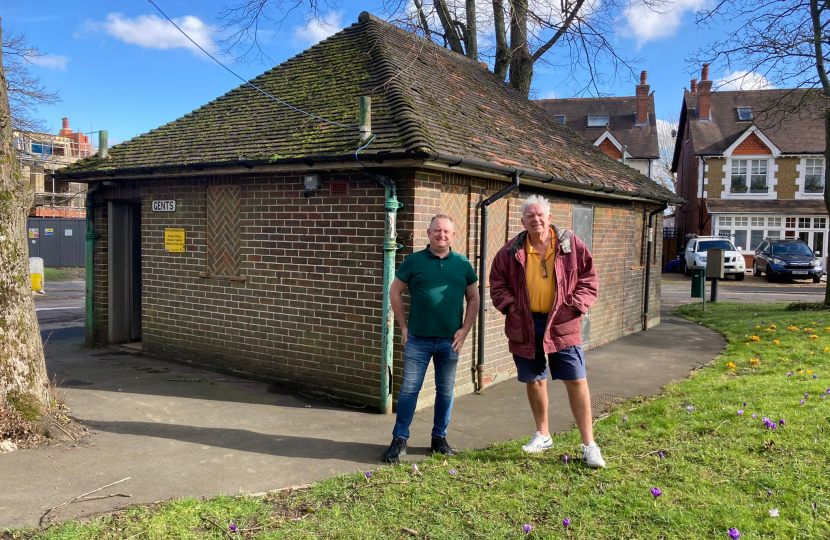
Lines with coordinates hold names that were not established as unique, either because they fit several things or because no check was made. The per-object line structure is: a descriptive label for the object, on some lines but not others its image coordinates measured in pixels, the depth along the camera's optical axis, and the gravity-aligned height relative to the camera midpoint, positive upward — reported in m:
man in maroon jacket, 4.68 -0.39
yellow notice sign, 8.57 +0.03
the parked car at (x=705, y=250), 26.44 -0.27
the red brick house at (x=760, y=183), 32.81 +3.54
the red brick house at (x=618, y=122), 39.69 +8.54
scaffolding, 30.30 +4.25
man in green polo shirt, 4.94 -0.54
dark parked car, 25.44 -0.40
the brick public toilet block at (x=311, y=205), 6.78 +0.49
